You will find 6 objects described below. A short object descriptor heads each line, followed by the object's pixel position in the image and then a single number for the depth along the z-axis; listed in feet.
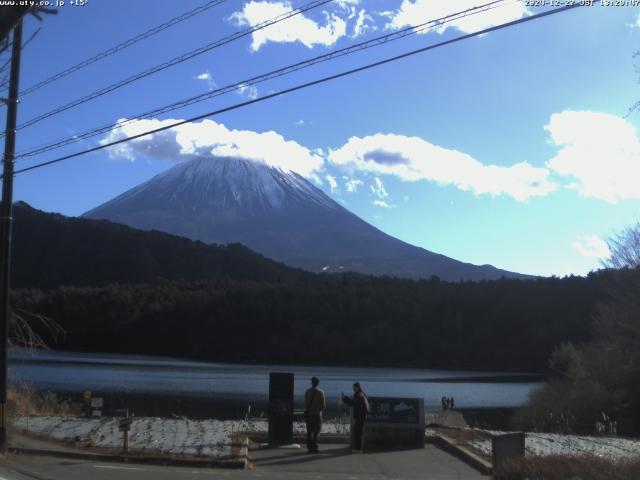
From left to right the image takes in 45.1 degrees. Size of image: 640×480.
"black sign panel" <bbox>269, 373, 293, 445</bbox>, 51.78
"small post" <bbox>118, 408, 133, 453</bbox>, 46.16
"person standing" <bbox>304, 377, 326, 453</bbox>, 48.85
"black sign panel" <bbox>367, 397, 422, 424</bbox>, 52.65
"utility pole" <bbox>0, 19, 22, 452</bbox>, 47.37
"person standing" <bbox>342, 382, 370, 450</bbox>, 49.21
